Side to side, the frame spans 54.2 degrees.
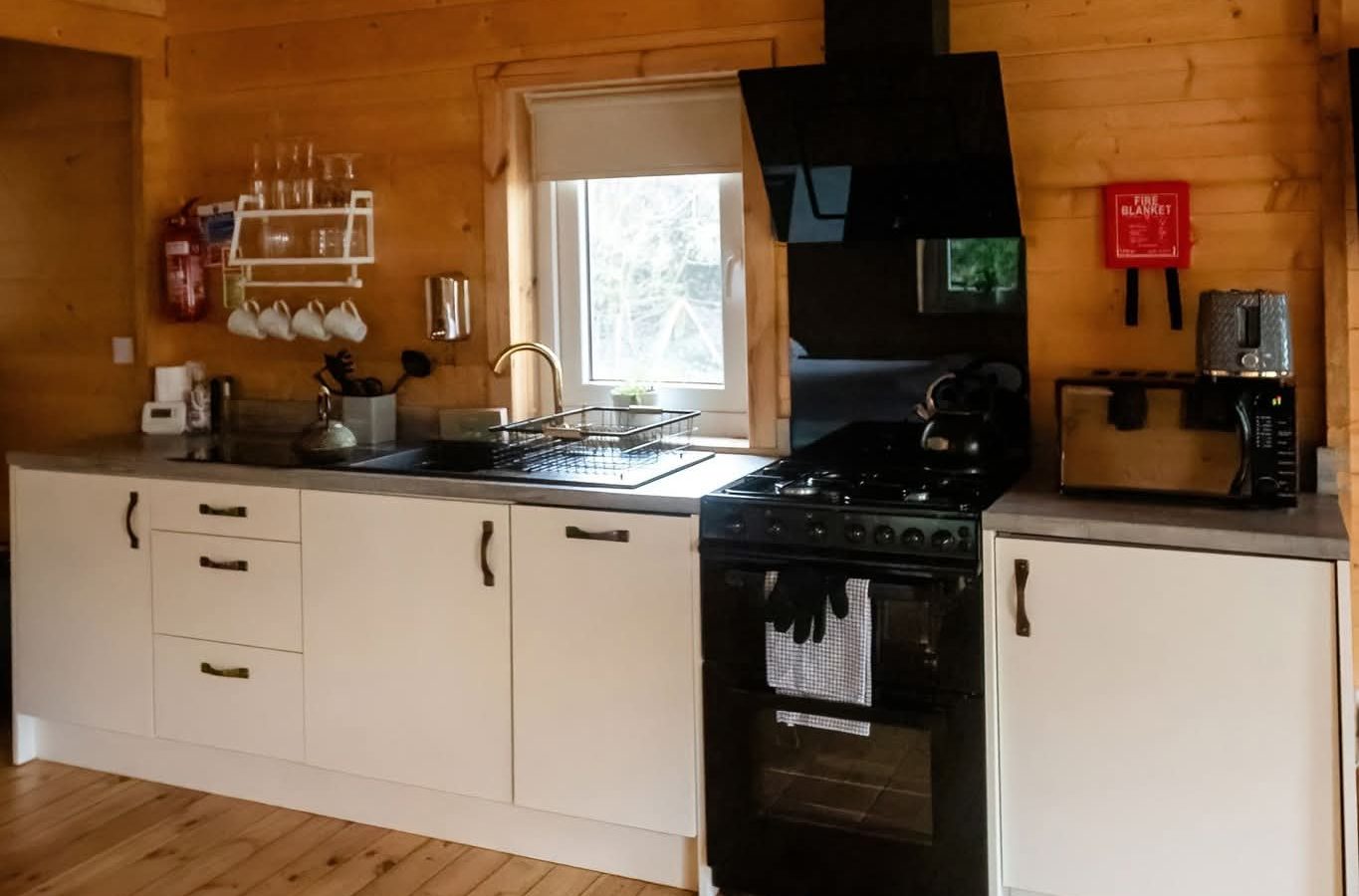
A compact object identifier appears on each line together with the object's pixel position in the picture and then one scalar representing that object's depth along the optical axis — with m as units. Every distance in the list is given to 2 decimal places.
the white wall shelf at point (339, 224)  3.69
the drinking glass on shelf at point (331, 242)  3.76
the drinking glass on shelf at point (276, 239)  3.85
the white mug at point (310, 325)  3.76
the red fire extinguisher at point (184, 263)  3.95
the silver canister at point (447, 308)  3.57
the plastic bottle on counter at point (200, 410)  3.94
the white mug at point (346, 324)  3.72
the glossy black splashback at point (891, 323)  3.02
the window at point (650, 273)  3.45
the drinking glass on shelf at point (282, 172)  3.81
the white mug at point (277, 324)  3.81
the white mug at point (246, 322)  3.84
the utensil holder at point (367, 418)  3.62
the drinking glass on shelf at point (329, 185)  3.75
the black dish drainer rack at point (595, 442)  3.17
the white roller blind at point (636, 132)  3.36
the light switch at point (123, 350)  4.13
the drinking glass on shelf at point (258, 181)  3.82
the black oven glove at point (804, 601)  2.54
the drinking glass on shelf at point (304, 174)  3.78
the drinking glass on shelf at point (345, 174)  3.73
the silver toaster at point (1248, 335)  2.52
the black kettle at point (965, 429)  2.85
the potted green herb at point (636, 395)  3.53
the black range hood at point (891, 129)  2.73
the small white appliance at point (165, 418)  3.89
